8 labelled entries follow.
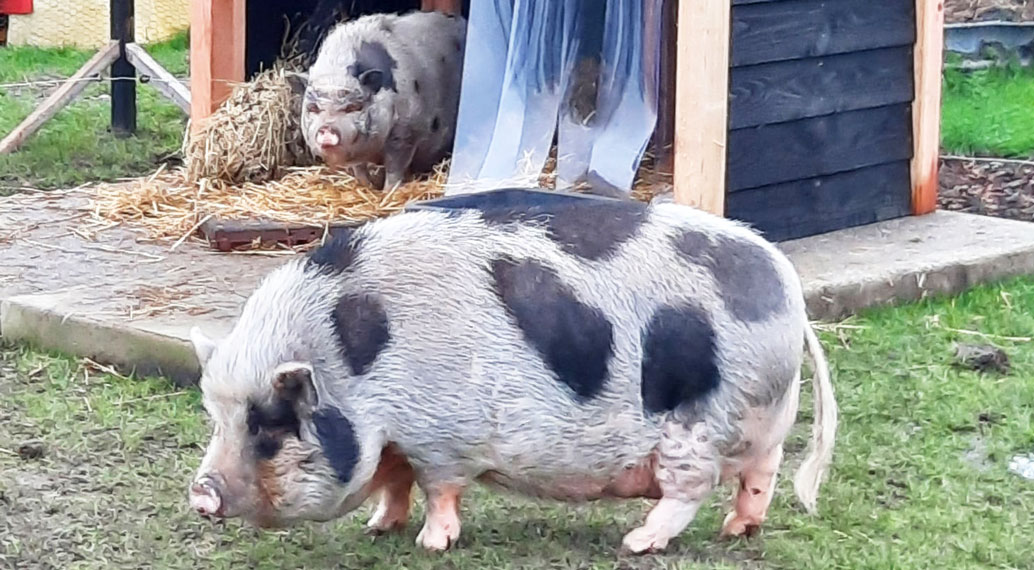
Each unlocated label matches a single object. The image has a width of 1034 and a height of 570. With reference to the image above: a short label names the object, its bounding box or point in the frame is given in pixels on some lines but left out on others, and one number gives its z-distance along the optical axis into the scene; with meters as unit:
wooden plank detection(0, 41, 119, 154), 8.45
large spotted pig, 3.39
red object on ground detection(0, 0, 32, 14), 13.20
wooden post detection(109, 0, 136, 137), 8.89
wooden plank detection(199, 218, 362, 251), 6.27
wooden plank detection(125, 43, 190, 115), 8.55
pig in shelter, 7.05
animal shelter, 5.74
